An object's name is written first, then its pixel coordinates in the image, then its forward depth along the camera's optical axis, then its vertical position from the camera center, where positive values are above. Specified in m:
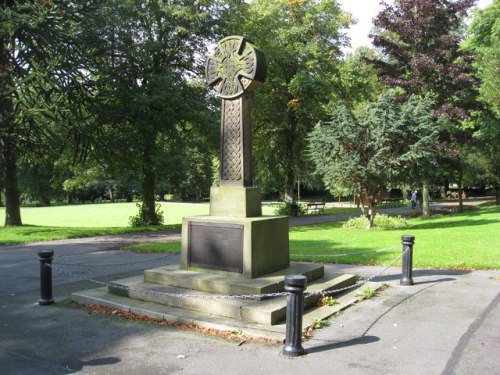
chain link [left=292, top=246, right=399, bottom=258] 12.53 -1.85
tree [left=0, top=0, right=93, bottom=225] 14.86 +4.83
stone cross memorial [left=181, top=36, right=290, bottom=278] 8.07 -0.17
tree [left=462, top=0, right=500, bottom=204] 23.42 +5.22
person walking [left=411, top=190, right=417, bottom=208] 38.97 -0.90
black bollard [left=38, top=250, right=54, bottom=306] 8.35 -1.62
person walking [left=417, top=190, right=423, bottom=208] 44.47 -0.92
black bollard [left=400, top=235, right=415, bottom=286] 9.21 -1.43
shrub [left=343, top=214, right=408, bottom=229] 21.83 -1.59
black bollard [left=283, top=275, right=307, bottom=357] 5.54 -1.53
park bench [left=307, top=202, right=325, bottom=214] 35.83 -1.52
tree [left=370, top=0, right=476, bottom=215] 26.77 +8.17
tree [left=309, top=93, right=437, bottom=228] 19.22 +1.99
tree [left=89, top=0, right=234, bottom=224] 21.64 +5.89
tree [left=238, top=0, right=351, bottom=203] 30.59 +7.81
